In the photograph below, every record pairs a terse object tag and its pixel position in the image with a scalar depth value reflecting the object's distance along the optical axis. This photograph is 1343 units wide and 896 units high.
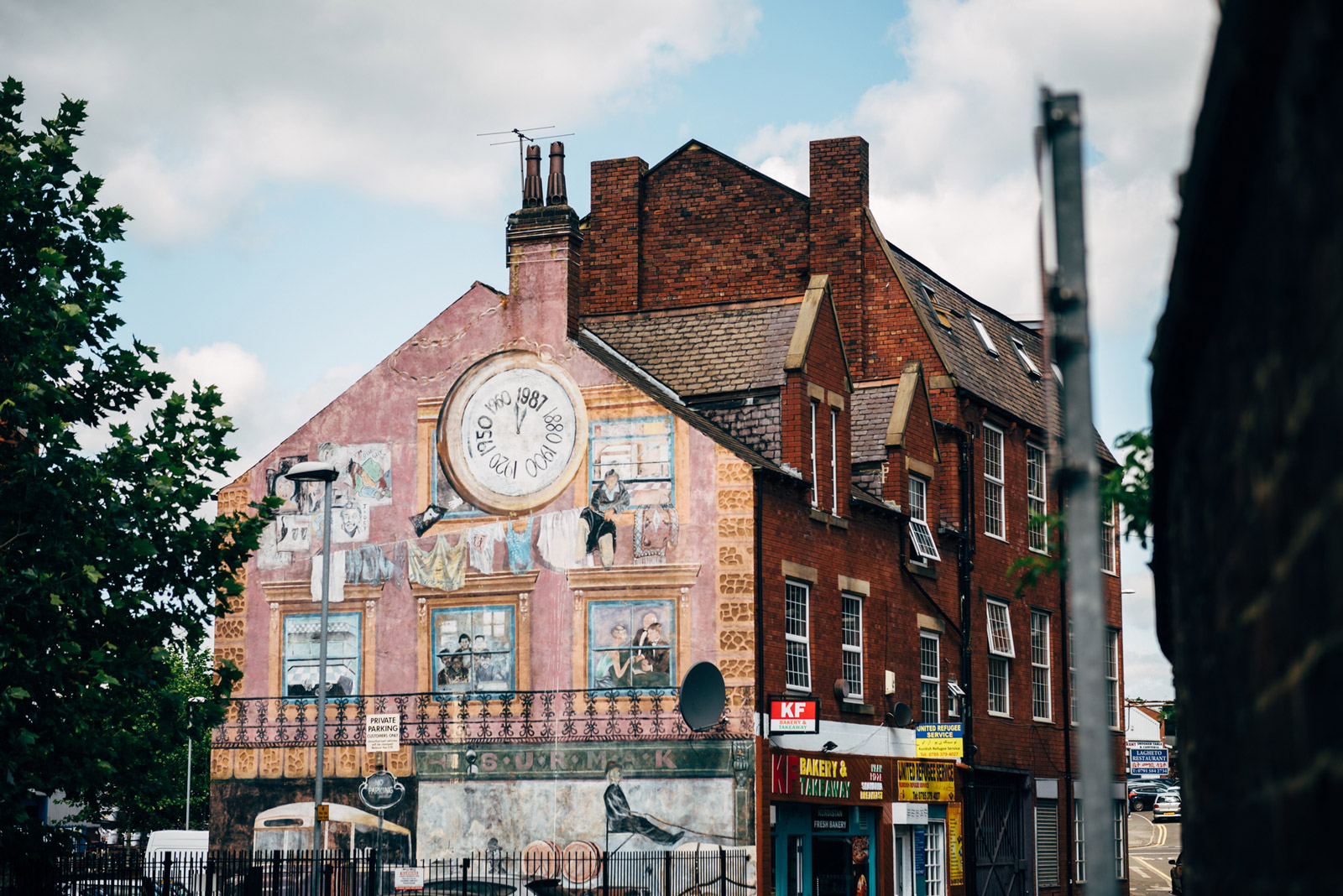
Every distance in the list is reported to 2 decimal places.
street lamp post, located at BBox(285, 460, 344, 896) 26.83
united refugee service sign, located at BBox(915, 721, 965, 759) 32.22
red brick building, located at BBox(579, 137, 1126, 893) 31.06
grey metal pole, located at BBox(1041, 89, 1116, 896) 7.66
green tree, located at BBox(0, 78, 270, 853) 19.39
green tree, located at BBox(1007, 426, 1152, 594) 15.89
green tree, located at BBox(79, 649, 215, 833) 20.67
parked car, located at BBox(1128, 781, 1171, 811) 83.62
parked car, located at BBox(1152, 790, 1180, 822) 76.31
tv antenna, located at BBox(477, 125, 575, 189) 32.38
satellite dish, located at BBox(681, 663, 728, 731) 27.52
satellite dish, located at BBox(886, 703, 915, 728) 32.28
